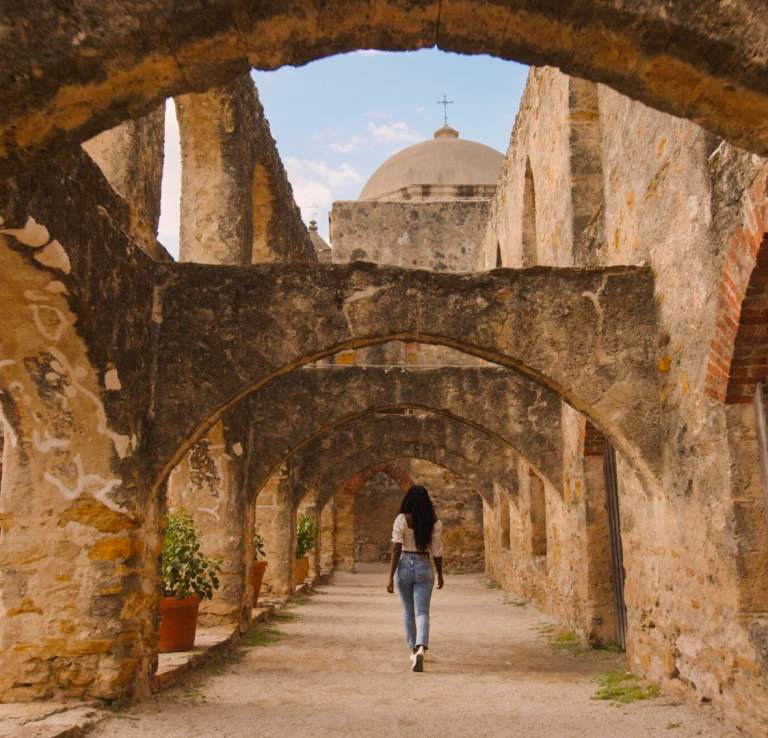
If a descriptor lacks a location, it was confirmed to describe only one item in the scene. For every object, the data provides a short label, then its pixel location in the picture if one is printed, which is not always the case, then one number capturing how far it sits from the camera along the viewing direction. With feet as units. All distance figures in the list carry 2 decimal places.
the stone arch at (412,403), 28.04
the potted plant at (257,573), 29.84
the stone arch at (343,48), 6.25
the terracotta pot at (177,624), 20.51
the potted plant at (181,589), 20.59
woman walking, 20.90
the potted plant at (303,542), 40.70
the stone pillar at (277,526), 36.42
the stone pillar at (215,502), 25.39
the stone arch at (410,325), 18.16
